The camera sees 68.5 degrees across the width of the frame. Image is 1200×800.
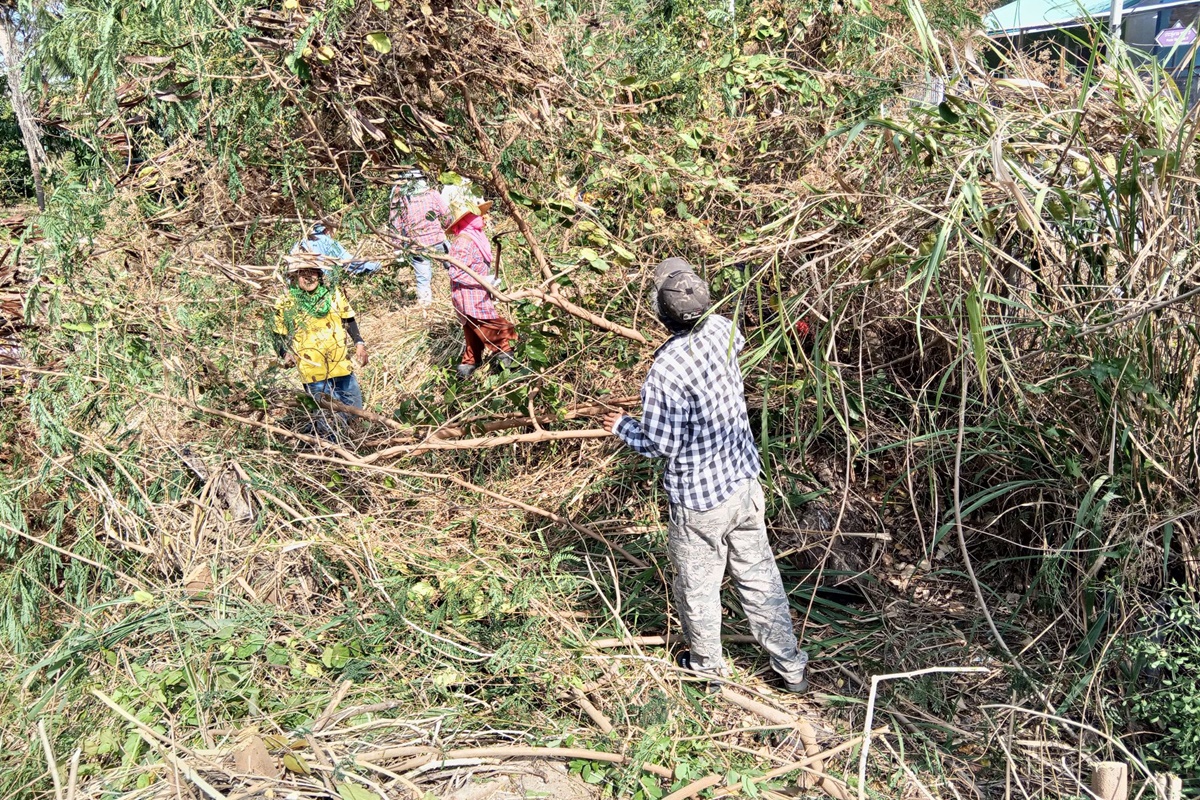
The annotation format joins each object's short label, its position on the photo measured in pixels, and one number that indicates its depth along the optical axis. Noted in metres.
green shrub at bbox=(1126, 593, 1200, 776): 2.50
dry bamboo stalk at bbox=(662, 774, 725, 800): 2.67
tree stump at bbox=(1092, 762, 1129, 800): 2.27
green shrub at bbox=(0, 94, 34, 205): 5.35
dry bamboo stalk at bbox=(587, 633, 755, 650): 3.49
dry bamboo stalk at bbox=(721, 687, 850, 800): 2.70
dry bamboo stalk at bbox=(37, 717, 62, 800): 2.75
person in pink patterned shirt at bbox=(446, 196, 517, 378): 4.77
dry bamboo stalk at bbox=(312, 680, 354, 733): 3.04
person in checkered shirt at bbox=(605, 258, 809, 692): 3.00
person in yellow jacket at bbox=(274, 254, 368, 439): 4.06
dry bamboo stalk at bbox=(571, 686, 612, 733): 3.04
